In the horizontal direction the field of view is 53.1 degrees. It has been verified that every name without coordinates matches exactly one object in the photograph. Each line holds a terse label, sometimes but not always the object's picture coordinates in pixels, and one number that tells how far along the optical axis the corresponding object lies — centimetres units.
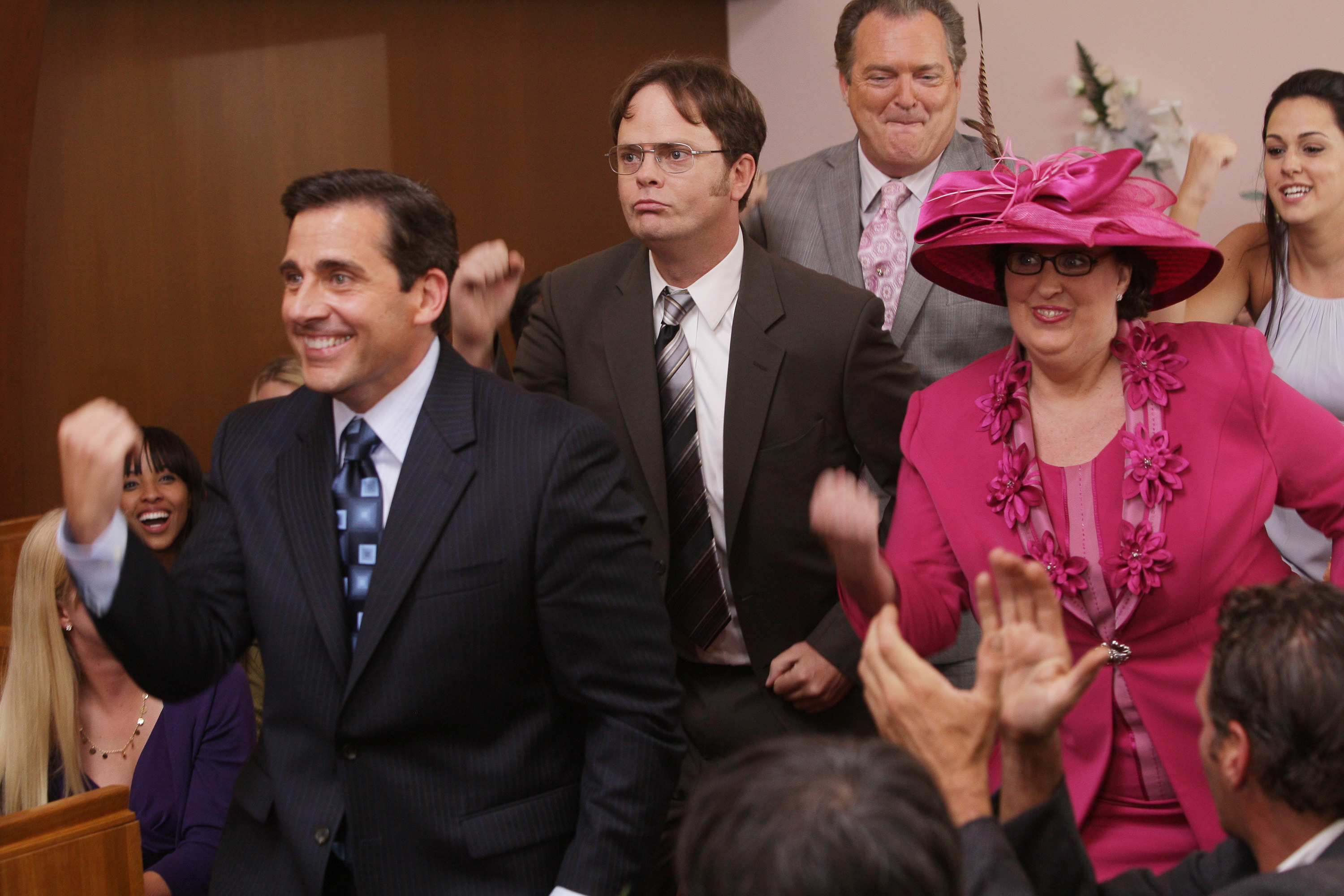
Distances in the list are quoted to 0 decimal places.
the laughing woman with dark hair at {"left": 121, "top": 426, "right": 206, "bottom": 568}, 330
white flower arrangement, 455
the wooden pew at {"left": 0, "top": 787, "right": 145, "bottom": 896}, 192
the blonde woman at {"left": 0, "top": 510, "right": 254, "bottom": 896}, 251
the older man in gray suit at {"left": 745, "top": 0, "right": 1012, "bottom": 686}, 275
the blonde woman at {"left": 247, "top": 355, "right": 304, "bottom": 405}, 379
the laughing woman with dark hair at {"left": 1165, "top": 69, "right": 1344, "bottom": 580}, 300
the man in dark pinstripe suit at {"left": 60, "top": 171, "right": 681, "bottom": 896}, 173
